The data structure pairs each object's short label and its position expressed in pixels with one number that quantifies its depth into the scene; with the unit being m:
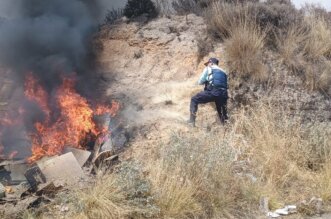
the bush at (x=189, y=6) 13.82
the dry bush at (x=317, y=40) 13.16
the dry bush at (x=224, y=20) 12.45
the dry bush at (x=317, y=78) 12.16
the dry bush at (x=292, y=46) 12.27
